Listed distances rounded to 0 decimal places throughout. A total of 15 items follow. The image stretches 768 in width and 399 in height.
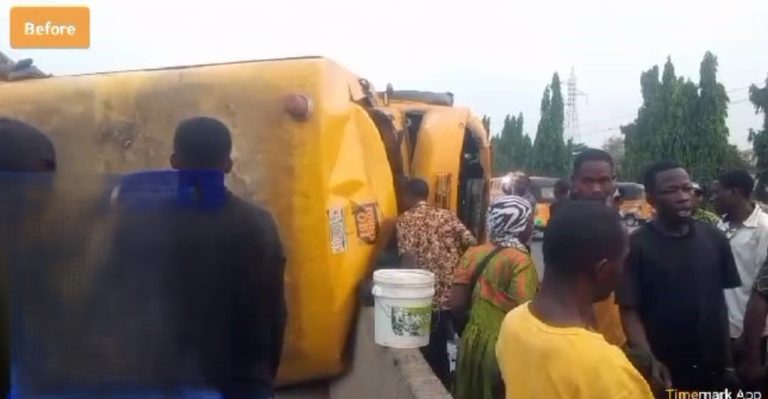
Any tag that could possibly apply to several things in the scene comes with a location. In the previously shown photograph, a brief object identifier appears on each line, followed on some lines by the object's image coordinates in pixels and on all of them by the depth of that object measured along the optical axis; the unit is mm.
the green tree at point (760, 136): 33791
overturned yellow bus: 4945
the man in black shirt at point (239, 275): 2881
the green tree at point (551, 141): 62656
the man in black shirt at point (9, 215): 2504
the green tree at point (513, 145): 70450
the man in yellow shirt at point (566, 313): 2211
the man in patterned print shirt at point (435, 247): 6045
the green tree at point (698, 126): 38719
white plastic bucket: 4984
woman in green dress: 4238
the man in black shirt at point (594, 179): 4681
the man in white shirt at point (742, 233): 5387
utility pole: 89819
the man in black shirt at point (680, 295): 4141
